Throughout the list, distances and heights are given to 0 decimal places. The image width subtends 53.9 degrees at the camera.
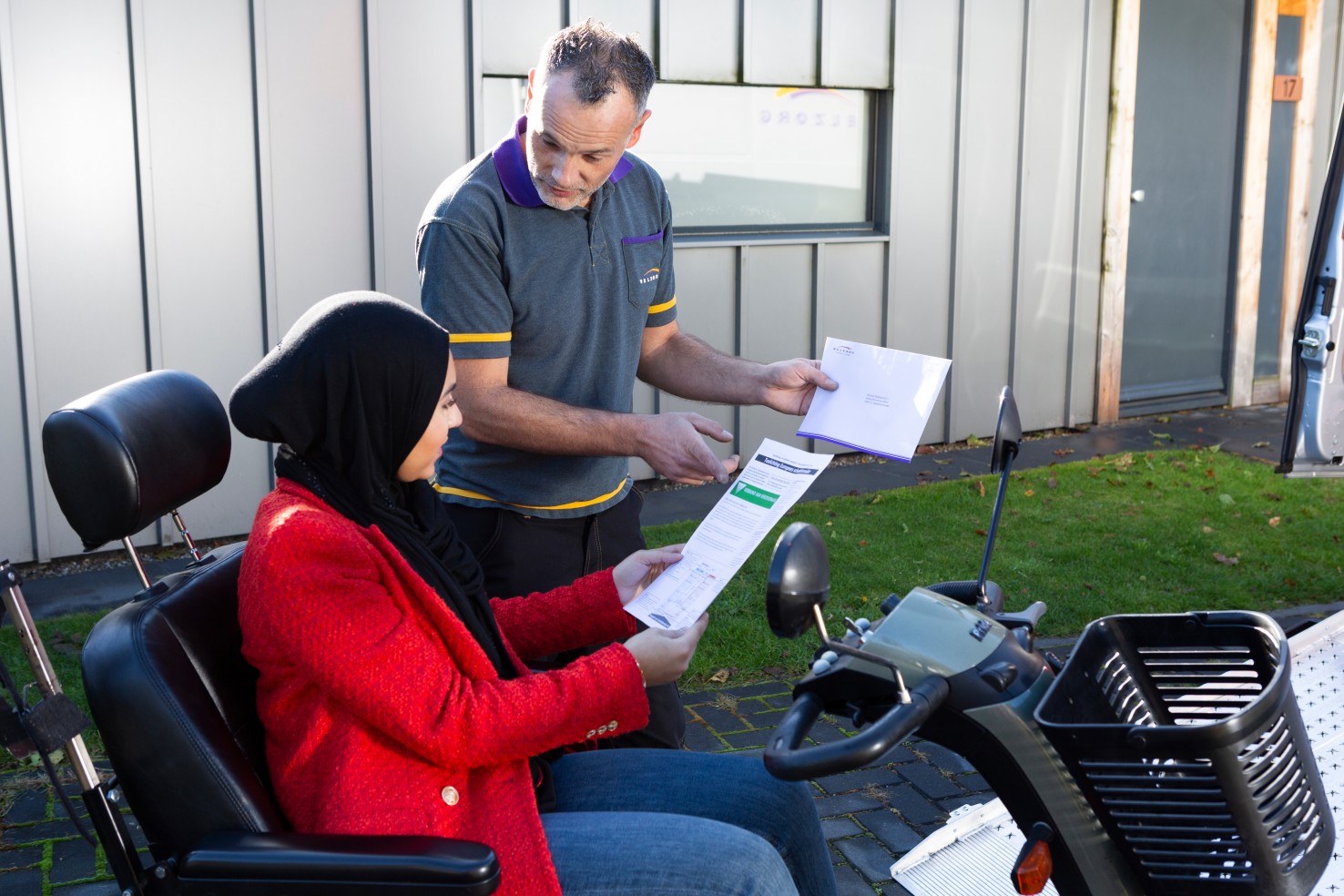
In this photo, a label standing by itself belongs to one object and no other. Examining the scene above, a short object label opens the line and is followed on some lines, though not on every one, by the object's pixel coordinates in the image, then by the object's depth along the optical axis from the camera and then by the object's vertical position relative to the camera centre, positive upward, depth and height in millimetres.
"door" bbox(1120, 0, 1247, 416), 9797 -128
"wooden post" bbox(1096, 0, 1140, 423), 9258 -136
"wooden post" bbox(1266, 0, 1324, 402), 10289 +70
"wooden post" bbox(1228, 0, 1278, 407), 10000 -44
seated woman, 2080 -782
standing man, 3008 -345
